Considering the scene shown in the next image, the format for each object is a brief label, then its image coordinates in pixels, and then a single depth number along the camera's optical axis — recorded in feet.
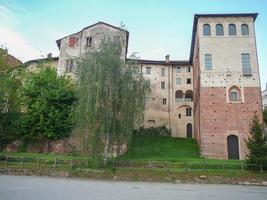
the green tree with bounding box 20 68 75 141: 100.32
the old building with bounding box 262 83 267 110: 241.59
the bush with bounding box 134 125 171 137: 152.05
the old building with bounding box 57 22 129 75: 127.34
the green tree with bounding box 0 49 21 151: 104.94
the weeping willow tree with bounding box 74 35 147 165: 72.18
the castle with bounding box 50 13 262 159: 105.09
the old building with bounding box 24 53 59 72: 135.73
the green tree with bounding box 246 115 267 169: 74.19
